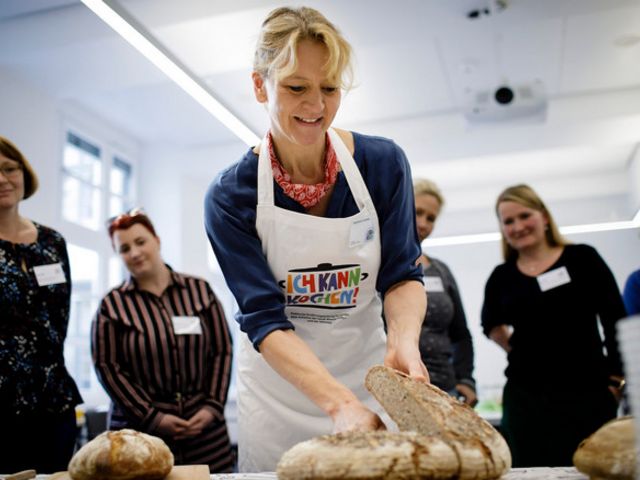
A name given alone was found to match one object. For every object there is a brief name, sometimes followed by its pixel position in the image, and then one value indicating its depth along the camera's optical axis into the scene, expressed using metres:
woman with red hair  3.00
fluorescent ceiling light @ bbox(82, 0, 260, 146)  3.26
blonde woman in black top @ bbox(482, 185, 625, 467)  2.88
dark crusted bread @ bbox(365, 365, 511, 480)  1.02
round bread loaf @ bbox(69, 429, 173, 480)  1.39
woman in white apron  1.54
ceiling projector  6.22
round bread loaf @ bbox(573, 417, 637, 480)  1.04
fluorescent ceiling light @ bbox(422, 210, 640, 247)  10.30
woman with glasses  2.31
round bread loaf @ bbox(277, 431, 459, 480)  0.97
